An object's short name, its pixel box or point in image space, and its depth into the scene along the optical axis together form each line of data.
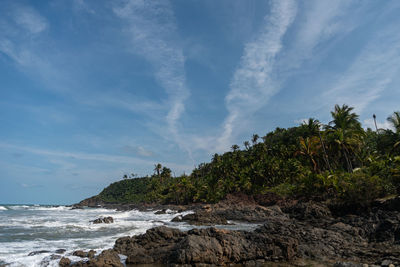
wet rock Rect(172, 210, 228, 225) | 27.25
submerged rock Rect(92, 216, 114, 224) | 27.47
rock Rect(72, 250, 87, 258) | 11.27
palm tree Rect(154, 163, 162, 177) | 114.56
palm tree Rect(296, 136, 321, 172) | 42.51
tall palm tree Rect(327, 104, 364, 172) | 37.50
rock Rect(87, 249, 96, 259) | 11.07
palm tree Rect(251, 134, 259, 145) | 83.25
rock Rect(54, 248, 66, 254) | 11.96
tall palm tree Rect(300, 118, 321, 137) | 44.94
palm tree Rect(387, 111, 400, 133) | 35.90
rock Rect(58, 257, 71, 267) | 10.18
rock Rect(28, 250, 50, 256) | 11.65
